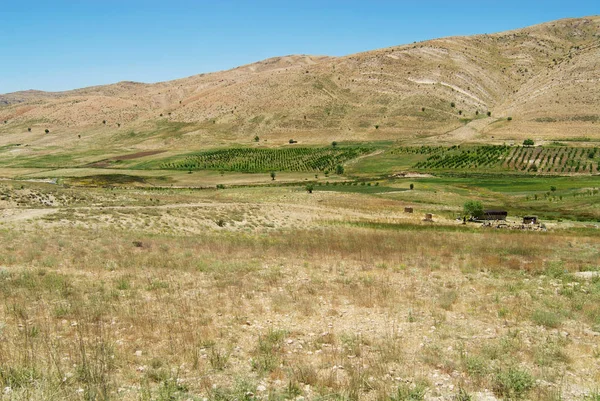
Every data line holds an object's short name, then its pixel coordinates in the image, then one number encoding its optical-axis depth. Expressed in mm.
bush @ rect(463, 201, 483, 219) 55875
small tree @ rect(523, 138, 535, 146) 139625
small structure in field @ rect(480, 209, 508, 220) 55312
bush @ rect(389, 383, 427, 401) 8672
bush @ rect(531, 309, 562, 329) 13148
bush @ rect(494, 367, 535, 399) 9070
